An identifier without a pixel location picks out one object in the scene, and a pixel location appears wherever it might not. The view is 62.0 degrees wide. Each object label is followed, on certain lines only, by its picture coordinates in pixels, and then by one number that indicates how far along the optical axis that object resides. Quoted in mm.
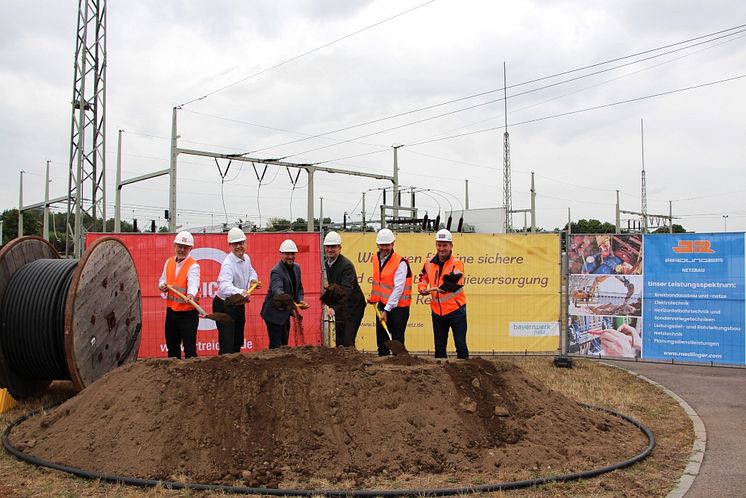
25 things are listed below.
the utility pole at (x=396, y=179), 28741
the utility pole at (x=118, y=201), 21266
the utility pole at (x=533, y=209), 24566
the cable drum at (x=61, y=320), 7418
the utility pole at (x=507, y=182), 29509
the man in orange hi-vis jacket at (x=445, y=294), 8055
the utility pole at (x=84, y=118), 21531
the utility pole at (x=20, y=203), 31925
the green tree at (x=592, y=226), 56969
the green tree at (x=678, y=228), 51712
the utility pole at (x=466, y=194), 48994
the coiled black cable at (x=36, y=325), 7590
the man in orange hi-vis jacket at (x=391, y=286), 8117
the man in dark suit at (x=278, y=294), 8086
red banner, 10672
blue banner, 10422
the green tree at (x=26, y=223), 54956
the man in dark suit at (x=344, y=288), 8062
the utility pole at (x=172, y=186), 20125
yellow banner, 11156
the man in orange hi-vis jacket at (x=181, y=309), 8047
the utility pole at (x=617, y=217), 25269
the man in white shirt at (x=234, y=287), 8141
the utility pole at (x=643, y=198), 36400
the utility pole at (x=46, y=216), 29289
